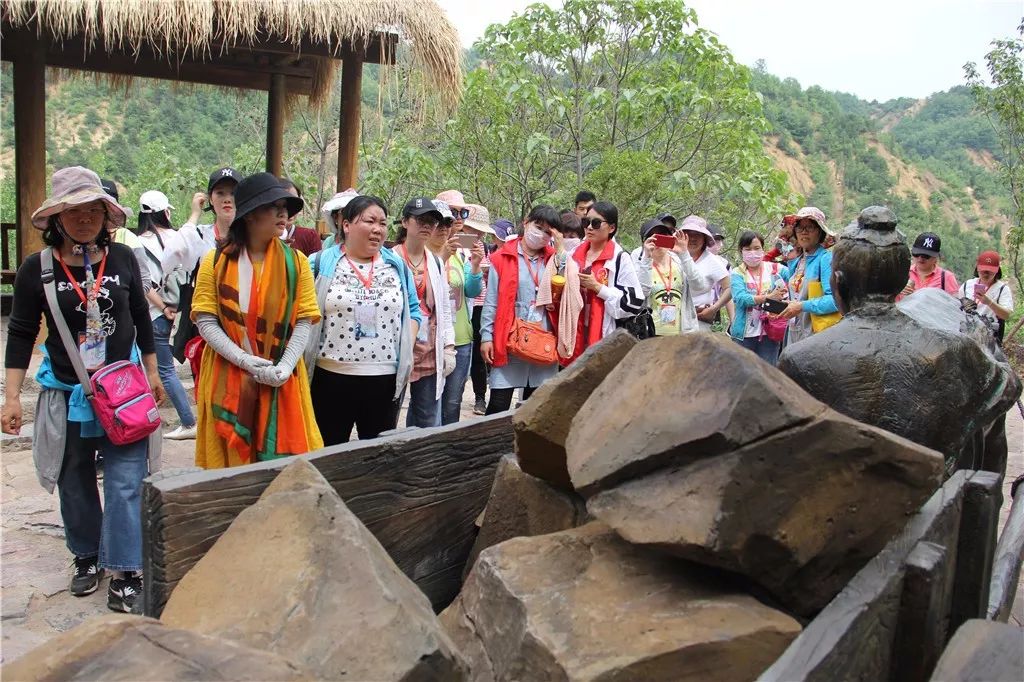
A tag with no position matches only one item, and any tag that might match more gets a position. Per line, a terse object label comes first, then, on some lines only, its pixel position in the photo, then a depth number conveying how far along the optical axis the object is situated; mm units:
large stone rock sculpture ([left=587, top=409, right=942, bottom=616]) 1559
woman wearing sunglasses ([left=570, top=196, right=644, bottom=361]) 5457
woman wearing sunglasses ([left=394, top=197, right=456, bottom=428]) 4527
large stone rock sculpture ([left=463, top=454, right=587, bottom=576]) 2316
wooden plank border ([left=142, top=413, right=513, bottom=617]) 1959
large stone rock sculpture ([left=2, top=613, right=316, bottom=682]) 1287
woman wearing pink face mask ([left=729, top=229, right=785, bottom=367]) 6812
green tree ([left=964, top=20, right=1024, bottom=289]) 12141
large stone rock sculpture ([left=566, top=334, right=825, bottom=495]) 1578
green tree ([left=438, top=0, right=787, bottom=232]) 11766
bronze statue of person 2092
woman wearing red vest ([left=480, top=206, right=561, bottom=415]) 5309
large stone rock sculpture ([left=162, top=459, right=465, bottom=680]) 1537
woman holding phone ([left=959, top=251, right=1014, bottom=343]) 7223
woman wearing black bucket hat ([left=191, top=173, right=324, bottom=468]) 3369
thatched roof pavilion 7602
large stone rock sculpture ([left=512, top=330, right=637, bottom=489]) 2186
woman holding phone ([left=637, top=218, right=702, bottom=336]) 6012
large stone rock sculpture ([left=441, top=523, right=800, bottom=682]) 1597
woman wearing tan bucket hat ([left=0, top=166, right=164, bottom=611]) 3258
